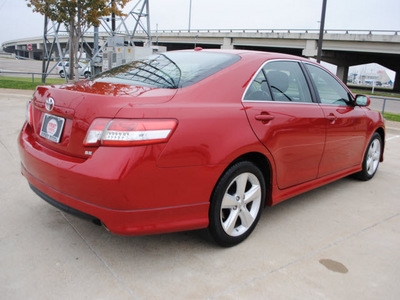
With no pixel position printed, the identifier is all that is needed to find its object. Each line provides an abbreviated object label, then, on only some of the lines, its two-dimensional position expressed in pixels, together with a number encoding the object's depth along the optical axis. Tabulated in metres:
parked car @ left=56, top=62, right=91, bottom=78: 29.79
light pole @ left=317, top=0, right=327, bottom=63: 16.34
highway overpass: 36.16
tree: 16.22
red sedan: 2.26
